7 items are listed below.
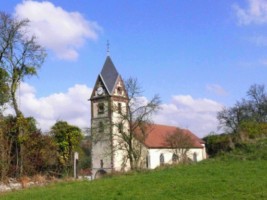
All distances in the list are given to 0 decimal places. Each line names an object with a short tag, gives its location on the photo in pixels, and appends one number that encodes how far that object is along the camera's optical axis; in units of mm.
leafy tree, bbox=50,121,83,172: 32219
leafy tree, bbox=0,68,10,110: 31431
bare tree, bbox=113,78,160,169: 47438
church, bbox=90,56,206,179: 59250
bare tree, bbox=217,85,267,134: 69000
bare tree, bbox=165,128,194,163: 66938
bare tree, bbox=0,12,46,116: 32688
